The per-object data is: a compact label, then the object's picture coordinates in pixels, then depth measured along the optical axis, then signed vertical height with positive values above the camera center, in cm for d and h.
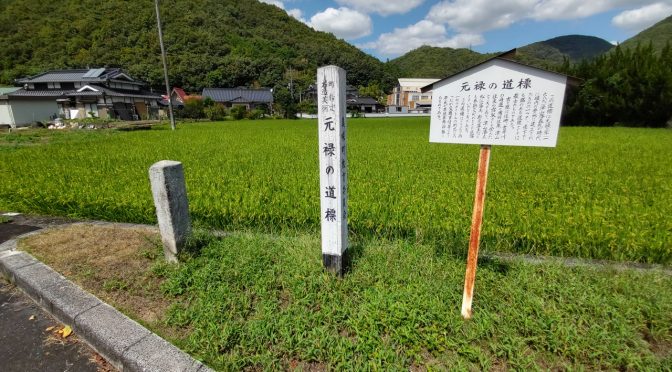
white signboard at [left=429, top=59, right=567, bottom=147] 197 +2
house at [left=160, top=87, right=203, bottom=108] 5051 +282
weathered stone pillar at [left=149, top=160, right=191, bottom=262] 287 -87
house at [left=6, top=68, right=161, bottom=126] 2688 +152
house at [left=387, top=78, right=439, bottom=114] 7269 +261
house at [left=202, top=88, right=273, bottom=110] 4872 +216
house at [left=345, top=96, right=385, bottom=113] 5864 +109
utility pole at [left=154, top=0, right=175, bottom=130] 1920 +321
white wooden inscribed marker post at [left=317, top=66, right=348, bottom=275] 251 -47
